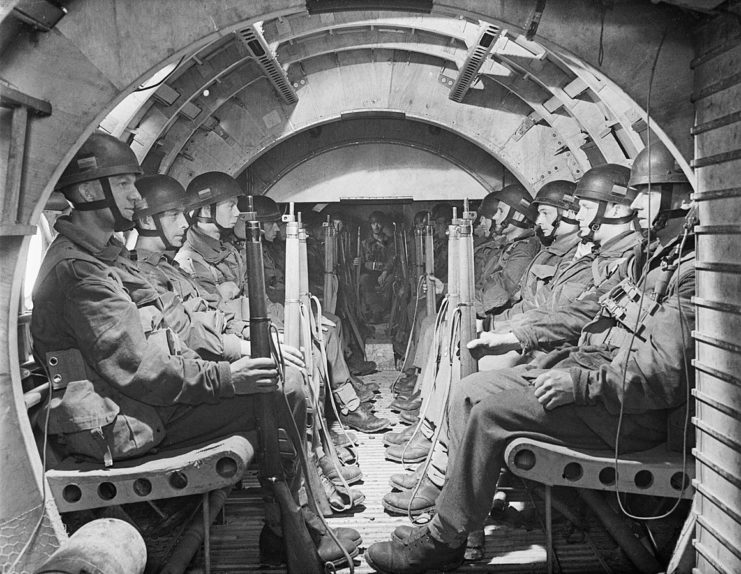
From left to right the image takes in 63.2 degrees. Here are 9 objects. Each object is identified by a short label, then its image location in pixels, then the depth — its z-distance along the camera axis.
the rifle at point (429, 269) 6.68
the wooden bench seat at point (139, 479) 2.62
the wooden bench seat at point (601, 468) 2.65
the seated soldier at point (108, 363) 2.64
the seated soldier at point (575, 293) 3.73
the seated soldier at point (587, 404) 2.62
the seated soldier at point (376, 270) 8.53
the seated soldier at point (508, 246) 6.13
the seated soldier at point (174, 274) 3.85
